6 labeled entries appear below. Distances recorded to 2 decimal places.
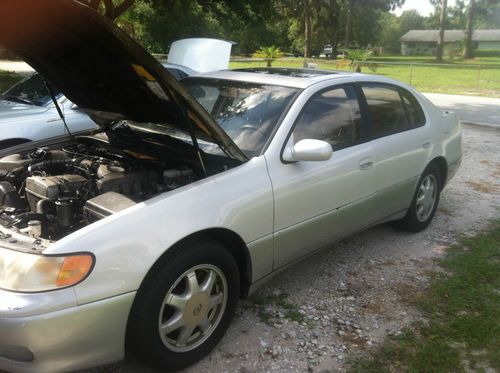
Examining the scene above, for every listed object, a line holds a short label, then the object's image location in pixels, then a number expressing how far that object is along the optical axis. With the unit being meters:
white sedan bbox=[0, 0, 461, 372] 2.25
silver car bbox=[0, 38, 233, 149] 5.47
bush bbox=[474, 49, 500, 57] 64.38
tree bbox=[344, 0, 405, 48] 60.47
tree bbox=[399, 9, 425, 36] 107.47
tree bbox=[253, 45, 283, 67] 29.89
